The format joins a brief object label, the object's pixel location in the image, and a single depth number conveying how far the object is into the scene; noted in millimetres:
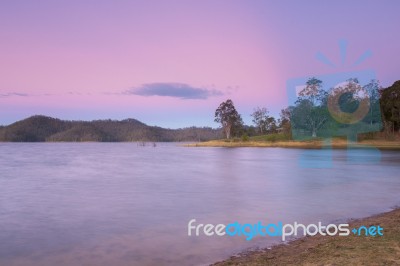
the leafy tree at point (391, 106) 78188
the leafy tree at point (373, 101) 81556
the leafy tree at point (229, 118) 125375
